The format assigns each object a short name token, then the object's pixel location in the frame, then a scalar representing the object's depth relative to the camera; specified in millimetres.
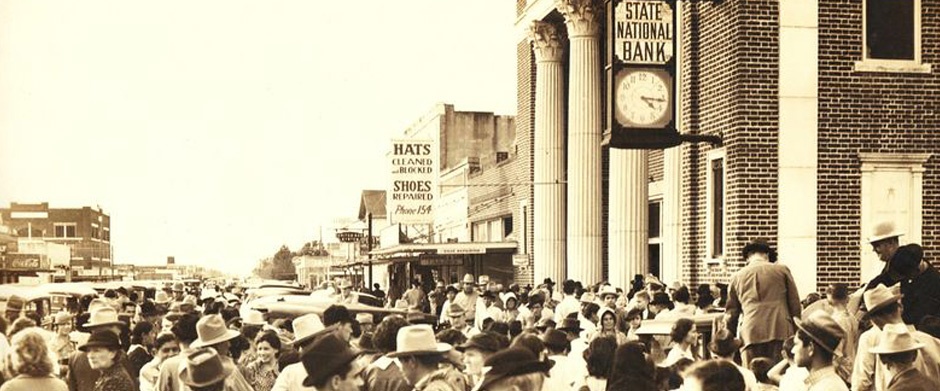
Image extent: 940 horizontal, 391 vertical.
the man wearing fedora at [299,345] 9320
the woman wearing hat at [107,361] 10242
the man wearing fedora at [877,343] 8945
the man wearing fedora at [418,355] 8773
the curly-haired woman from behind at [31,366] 8867
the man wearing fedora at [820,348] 7922
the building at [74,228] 122875
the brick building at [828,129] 22141
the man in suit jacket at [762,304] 13797
